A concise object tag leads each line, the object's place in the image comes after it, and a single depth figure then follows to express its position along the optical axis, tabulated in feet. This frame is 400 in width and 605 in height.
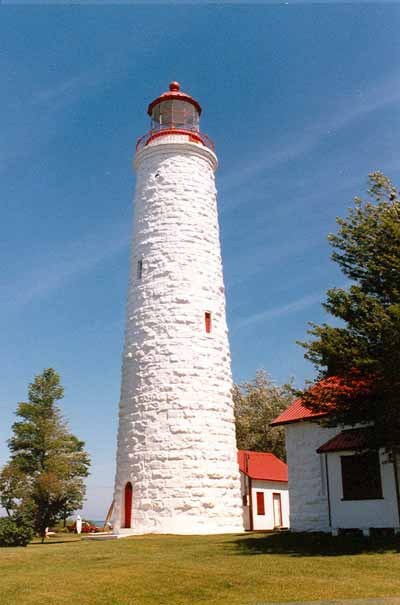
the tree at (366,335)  46.55
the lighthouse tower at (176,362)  65.41
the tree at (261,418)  134.31
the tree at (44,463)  104.94
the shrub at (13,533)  64.90
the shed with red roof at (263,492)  94.48
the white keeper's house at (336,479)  55.42
